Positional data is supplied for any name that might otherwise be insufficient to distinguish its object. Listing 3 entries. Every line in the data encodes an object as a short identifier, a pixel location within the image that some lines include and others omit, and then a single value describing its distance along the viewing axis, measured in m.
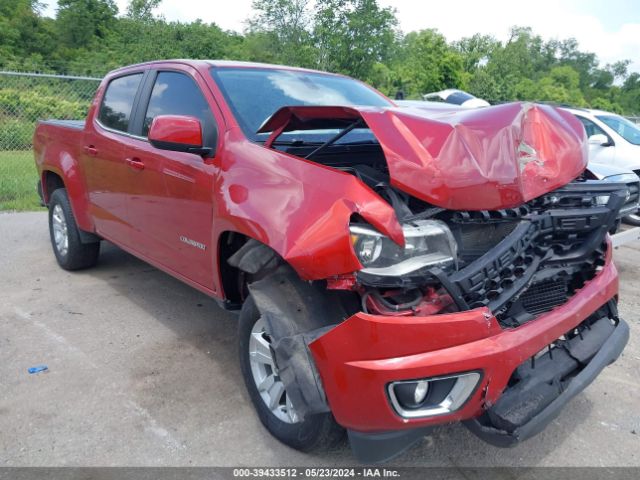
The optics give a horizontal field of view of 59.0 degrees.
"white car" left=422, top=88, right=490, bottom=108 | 8.96
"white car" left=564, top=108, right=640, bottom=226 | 8.29
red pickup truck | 2.17
